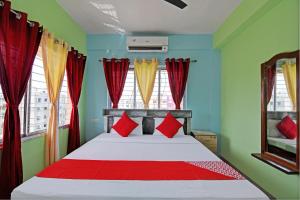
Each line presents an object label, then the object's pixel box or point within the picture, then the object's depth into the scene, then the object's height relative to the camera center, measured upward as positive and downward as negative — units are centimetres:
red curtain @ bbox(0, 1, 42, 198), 205 +23
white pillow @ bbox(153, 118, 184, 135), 391 -43
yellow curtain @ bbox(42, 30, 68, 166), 290 +35
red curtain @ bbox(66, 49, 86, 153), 364 +26
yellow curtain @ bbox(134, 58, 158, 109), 446 +58
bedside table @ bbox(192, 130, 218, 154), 405 -75
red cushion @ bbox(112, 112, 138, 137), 374 -45
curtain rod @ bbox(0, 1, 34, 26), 216 +95
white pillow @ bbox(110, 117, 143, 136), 389 -48
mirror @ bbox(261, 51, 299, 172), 211 -8
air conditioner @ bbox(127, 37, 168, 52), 434 +127
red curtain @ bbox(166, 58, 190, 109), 439 +59
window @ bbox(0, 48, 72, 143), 264 -3
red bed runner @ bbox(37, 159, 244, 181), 181 -66
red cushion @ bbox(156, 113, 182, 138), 375 -45
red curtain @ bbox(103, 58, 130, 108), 442 +56
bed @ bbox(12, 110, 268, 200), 149 -67
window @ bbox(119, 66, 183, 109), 460 +19
